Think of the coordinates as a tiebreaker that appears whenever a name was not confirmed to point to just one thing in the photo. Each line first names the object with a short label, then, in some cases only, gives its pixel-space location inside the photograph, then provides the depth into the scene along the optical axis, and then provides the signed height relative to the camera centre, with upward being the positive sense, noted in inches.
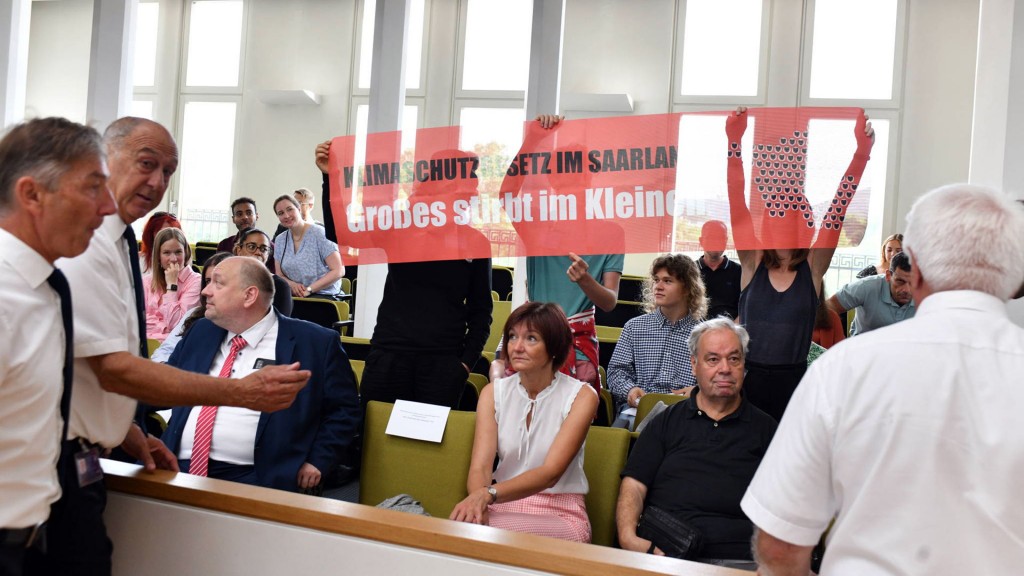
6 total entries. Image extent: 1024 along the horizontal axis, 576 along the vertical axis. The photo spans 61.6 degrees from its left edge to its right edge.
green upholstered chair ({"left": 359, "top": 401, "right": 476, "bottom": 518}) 115.4 -24.8
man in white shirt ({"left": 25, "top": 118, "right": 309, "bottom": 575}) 66.0 -9.7
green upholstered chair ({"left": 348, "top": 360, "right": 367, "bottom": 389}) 145.9 -15.0
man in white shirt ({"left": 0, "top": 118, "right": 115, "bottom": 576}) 55.8 -2.4
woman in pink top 200.4 -4.2
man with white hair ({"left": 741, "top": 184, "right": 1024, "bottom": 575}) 50.3 -6.6
